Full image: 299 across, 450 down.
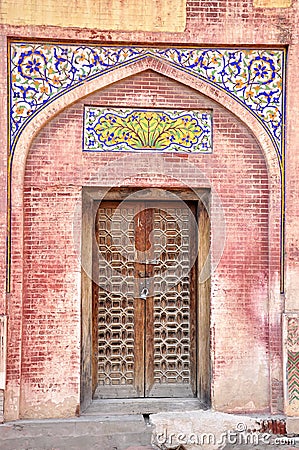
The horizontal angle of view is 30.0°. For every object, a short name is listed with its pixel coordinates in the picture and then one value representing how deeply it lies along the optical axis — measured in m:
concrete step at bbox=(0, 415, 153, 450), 5.04
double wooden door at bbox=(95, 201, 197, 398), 5.83
